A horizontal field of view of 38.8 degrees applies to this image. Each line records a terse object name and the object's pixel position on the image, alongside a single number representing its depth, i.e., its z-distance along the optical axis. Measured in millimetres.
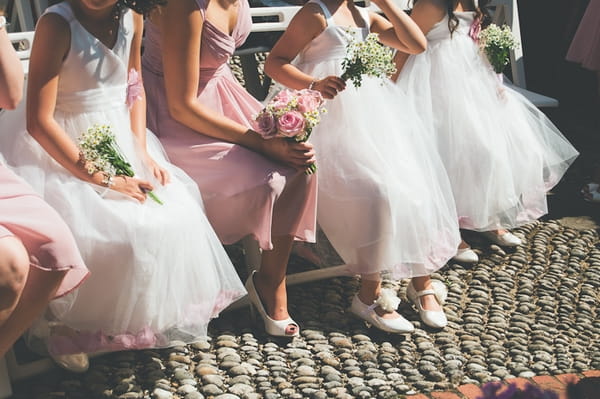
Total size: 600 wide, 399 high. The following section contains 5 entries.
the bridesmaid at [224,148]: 3811
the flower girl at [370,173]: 4098
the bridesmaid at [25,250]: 2939
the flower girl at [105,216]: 3318
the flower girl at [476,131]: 4855
